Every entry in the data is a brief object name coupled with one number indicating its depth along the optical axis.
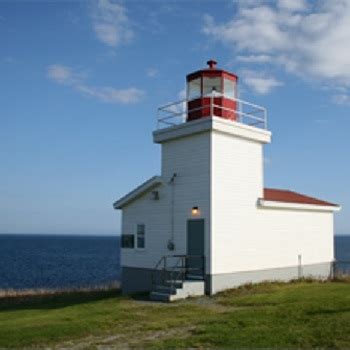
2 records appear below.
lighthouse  16.94
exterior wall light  17.19
